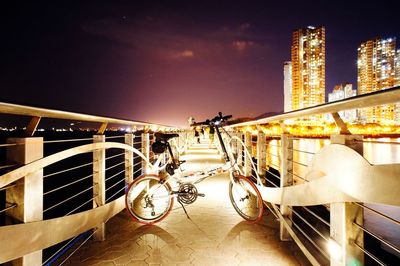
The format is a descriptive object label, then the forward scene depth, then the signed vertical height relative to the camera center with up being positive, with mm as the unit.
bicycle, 3369 -762
